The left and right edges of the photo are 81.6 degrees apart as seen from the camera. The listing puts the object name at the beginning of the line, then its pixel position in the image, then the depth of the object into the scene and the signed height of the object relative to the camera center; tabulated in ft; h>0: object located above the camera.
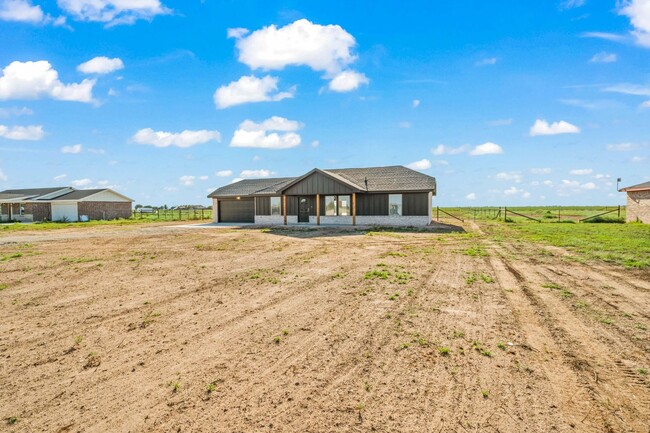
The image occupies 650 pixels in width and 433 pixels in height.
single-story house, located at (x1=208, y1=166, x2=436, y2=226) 86.33 +2.77
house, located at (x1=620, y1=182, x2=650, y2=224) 91.15 +1.01
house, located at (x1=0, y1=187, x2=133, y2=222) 131.03 +2.66
